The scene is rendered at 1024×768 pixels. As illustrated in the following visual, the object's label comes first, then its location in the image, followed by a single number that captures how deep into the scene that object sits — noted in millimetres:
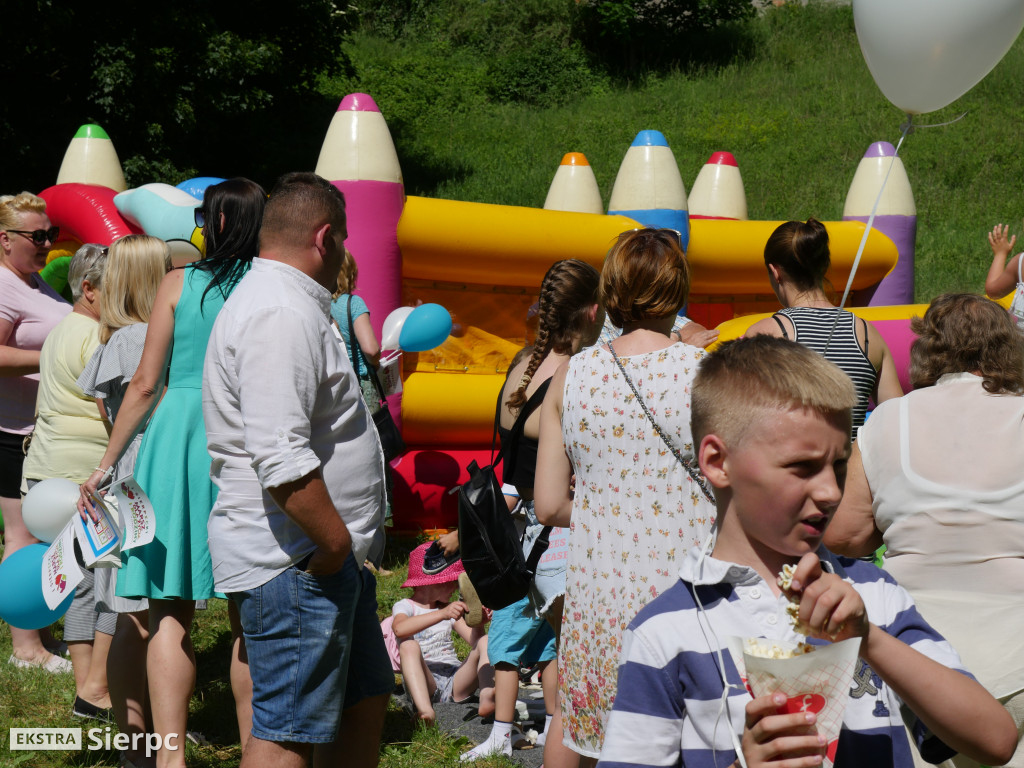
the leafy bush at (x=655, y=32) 25578
